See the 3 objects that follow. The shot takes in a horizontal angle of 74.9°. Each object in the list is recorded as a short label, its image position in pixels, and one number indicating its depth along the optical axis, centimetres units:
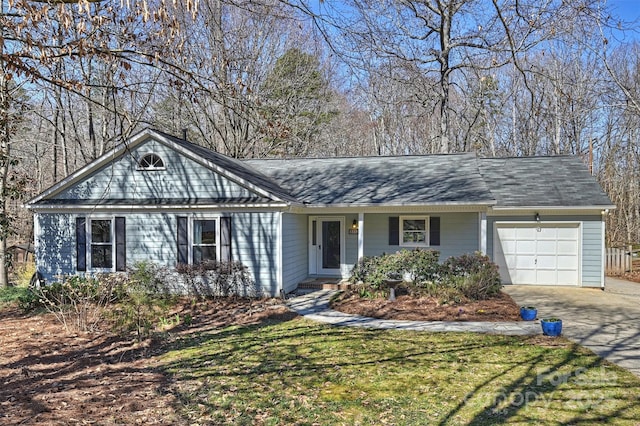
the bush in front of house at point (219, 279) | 1127
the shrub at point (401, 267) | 1088
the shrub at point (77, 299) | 818
